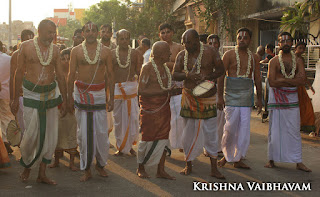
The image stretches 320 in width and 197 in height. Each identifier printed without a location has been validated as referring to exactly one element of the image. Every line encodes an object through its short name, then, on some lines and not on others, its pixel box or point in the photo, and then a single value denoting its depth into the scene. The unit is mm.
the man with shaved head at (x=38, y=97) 5602
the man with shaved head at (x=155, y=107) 5785
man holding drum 5887
